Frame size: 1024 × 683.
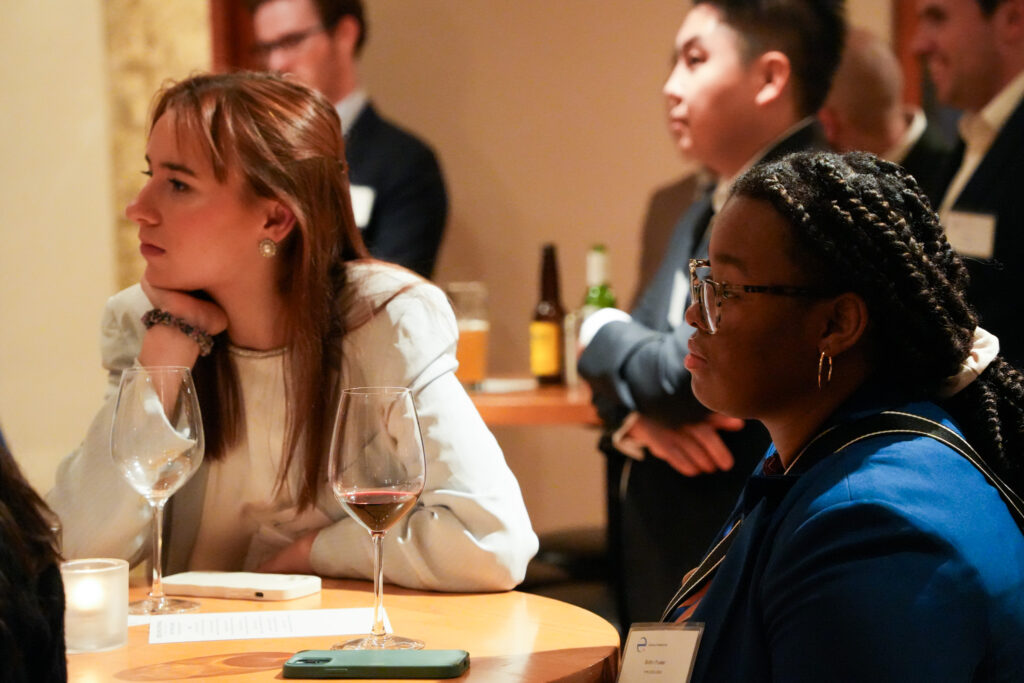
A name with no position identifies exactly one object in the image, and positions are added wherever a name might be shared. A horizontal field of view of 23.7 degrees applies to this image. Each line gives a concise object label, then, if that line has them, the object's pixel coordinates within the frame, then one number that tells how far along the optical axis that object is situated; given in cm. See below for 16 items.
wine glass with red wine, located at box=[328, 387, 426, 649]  194
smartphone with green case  190
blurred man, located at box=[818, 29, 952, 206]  426
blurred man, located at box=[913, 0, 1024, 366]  305
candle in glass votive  200
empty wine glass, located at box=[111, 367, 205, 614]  209
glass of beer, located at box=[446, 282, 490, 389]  408
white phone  217
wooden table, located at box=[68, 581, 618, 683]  194
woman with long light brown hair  232
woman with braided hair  181
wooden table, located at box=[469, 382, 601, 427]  353
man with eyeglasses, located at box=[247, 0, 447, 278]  472
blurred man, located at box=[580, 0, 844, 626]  290
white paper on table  204
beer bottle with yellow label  421
